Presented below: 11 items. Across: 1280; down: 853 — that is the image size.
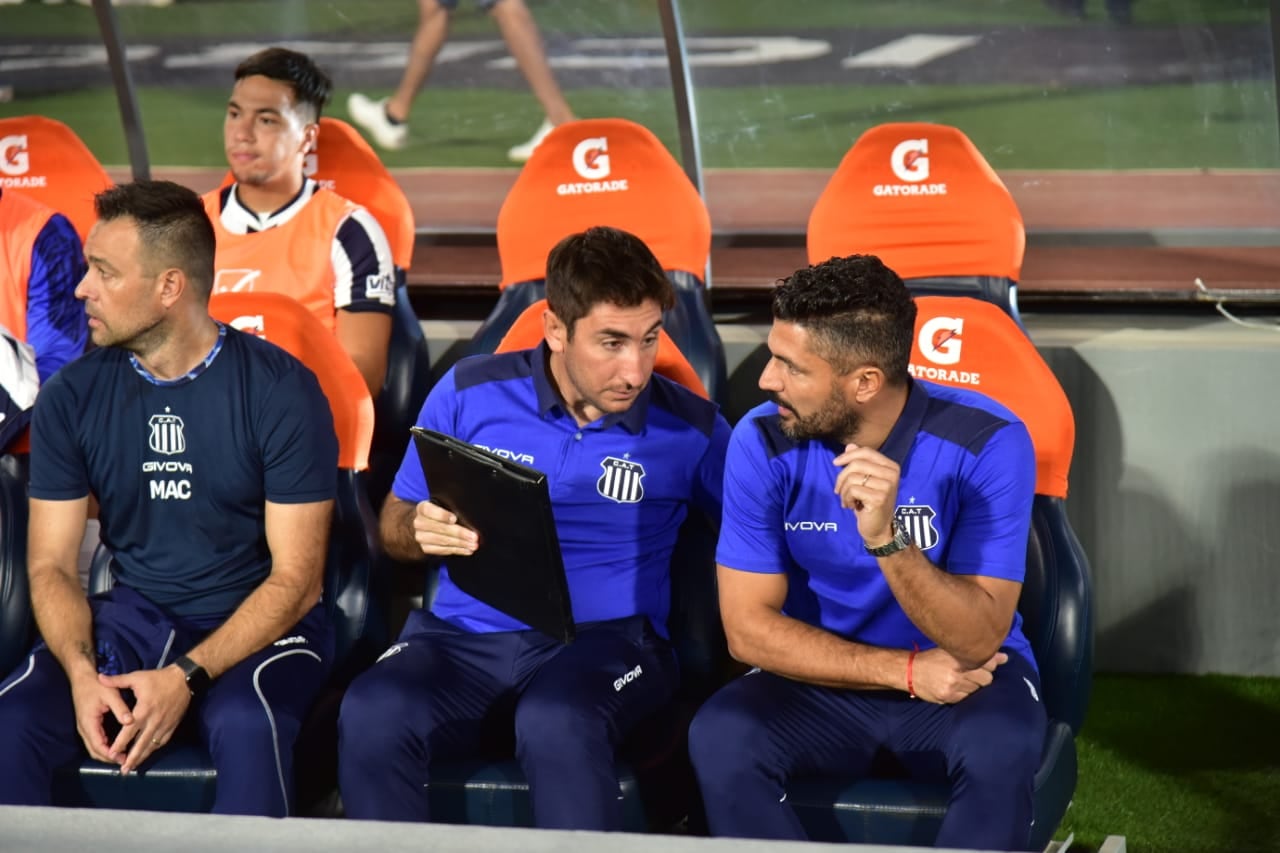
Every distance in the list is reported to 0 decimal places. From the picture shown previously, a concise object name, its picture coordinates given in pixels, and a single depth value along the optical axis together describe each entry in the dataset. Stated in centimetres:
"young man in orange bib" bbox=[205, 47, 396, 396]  807
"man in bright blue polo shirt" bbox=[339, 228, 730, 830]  552
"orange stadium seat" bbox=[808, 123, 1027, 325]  788
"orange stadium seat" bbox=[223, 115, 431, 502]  816
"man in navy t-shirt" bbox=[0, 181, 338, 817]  599
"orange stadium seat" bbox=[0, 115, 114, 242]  953
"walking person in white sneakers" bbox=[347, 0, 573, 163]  1186
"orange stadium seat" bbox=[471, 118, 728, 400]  828
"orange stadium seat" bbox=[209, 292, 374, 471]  666
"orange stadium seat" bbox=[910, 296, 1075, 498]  648
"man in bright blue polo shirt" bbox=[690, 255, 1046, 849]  528
